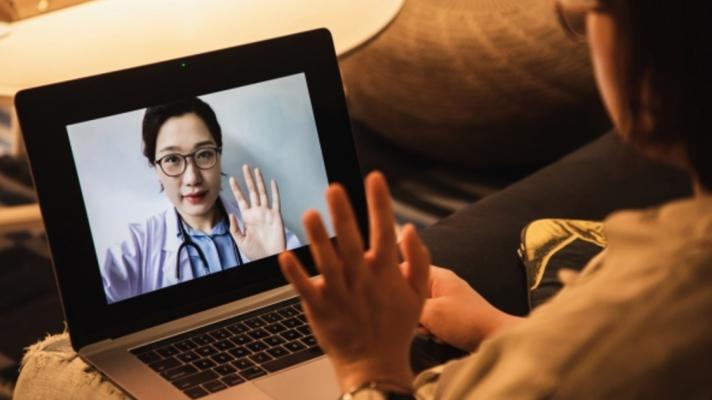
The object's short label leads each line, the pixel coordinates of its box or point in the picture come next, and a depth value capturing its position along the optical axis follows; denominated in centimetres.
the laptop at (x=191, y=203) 149
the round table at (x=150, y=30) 170
